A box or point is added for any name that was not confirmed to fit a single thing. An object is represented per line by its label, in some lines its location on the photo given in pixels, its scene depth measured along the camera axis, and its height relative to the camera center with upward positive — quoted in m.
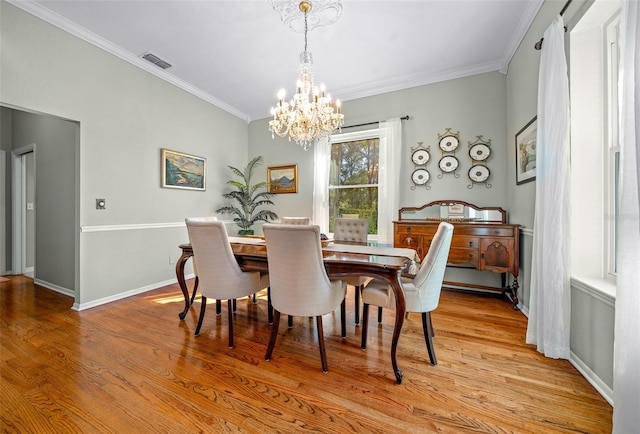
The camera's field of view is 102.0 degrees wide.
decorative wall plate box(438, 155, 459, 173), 3.51 +0.72
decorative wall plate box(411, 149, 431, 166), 3.66 +0.84
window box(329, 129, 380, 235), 4.11 +0.65
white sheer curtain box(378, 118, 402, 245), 3.76 +0.58
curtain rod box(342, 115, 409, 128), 3.77 +1.43
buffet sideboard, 2.83 -0.24
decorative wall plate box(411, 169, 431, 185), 3.65 +0.56
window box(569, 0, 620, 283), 1.70 +0.49
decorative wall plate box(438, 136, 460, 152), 3.51 +1.00
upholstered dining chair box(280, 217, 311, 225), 3.21 -0.08
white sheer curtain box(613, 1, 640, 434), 1.05 -0.13
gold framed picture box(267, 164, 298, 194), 4.68 +0.67
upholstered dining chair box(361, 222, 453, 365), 1.74 -0.50
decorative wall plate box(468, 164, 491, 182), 3.35 +0.57
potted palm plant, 4.64 +0.26
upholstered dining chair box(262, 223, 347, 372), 1.61 -0.41
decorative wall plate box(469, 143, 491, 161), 3.36 +0.85
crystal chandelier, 2.50 +1.01
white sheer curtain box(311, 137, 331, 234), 4.32 +0.54
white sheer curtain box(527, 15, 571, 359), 1.79 +0.04
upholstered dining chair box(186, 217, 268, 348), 1.99 -0.41
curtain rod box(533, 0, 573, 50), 1.84 +1.52
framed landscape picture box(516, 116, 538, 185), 2.42 +0.65
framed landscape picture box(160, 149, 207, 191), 3.62 +0.65
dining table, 1.66 -0.33
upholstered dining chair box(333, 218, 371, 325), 2.94 -0.18
